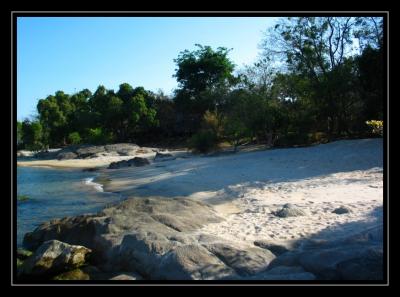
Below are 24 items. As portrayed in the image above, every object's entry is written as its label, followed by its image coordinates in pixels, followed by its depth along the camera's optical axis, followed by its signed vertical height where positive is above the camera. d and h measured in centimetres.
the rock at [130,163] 2858 -115
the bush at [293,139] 2599 +37
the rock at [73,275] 775 -239
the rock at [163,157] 3060 -83
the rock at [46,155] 4491 -90
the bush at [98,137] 4756 +106
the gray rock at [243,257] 650 -182
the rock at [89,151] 4138 -47
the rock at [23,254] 931 -240
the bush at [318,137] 2633 +50
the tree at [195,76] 4688 +803
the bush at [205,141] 3128 +34
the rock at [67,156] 4166 -95
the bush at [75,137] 5150 +114
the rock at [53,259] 793 -215
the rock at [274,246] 739 -181
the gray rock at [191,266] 638 -188
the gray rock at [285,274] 568 -179
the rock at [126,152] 4002 -57
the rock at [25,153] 4944 -76
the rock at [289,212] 990 -158
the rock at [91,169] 2992 -163
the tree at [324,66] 2606 +505
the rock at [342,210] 969 -150
